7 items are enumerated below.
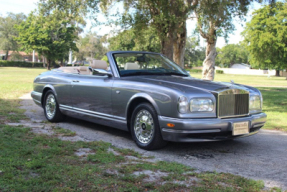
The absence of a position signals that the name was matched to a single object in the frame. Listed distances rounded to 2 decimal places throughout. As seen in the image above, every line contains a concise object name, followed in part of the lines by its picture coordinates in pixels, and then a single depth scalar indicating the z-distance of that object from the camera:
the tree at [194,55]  99.51
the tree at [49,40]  54.00
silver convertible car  4.93
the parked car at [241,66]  124.24
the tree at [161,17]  13.24
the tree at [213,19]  12.89
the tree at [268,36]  43.31
